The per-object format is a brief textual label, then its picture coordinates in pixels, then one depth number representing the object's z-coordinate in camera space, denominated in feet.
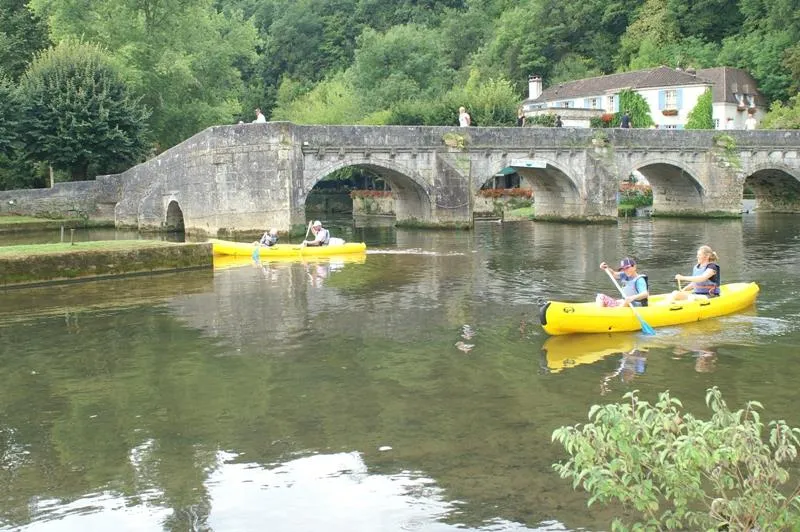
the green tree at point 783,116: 157.93
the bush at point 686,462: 16.49
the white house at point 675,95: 178.40
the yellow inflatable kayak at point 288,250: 82.97
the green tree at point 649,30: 210.38
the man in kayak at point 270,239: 85.51
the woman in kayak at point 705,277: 50.72
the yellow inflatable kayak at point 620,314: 44.78
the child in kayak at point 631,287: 47.19
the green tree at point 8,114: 128.36
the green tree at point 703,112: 176.45
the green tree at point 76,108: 132.46
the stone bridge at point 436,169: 105.70
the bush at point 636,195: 156.15
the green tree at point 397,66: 182.60
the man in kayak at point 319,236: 85.05
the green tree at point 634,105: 183.01
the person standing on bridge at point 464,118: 118.73
